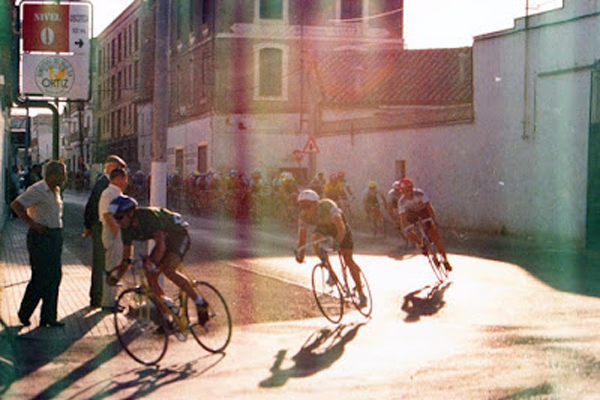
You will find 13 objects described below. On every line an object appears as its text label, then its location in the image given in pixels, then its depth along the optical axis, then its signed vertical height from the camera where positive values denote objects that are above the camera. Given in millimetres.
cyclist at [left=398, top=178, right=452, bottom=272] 17016 -1075
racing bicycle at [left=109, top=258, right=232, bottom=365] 10141 -1677
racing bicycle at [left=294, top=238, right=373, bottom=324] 12656 -1779
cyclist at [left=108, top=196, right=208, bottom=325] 9896 -918
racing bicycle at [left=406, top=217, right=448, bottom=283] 16641 -1598
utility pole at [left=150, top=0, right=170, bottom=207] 14086 +372
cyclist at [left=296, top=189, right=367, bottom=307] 12562 -1024
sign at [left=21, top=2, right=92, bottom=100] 14773 +1132
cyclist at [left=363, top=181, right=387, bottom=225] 28766 -1600
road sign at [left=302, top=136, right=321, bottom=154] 37575 -338
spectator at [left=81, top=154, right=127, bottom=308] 13367 -1167
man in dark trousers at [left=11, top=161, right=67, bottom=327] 11547 -1090
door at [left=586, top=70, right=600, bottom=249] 25953 -710
